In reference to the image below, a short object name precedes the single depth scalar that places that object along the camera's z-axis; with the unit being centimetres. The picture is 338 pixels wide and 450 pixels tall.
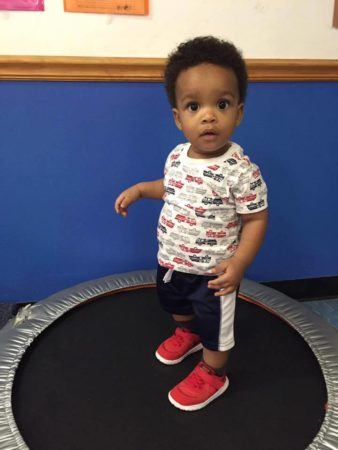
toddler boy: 84
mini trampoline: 95
